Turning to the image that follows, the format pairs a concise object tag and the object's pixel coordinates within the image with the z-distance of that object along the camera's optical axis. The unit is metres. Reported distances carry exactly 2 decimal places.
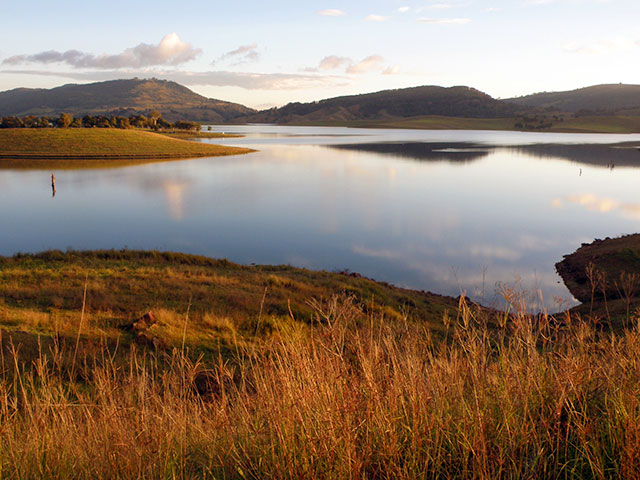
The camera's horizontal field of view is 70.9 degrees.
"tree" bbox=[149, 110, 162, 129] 120.34
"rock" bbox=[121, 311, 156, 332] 9.71
